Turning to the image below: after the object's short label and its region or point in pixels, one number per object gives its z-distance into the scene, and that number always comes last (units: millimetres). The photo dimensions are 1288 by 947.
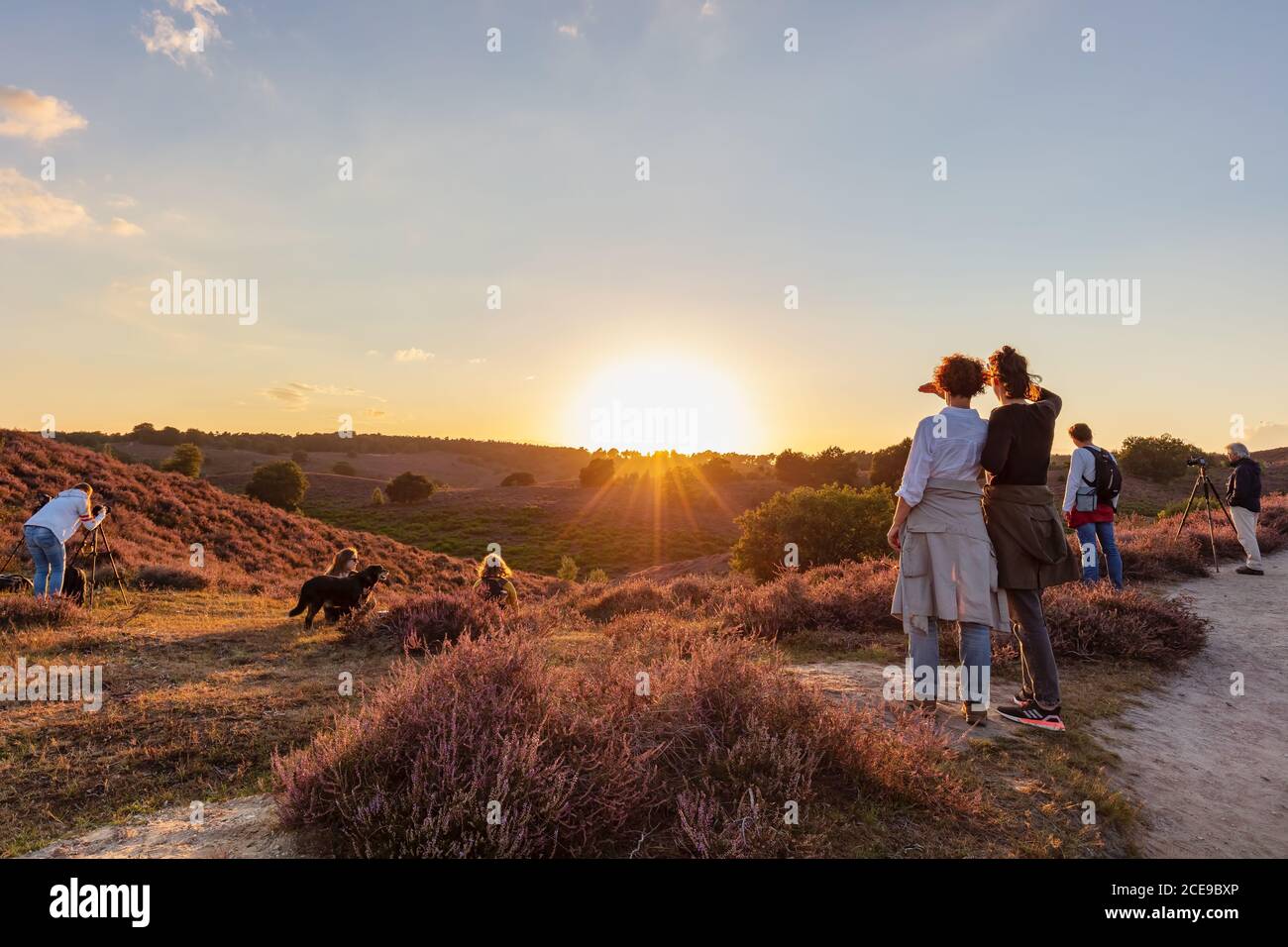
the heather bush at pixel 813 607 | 8828
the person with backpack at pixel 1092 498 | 8914
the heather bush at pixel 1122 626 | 7059
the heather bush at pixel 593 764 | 2896
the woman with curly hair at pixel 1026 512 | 4516
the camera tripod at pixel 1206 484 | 12016
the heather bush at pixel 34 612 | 8742
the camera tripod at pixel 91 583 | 10870
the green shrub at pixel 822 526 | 18578
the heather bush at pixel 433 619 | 9242
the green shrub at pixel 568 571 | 30469
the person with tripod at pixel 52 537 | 9742
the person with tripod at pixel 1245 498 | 11391
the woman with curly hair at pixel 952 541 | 4484
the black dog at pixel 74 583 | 10336
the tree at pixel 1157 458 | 40906
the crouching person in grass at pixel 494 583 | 10992
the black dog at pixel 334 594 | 10453
